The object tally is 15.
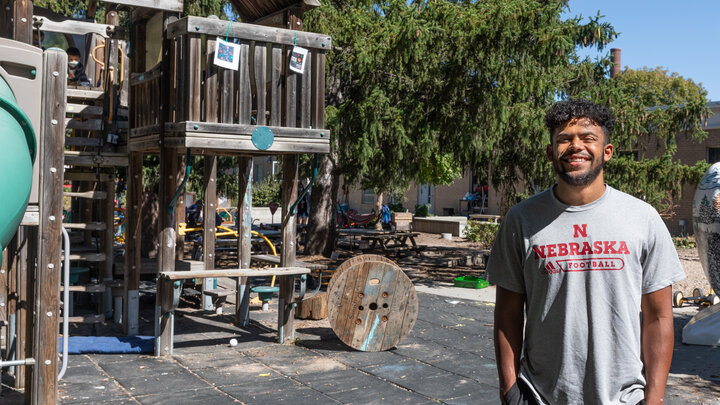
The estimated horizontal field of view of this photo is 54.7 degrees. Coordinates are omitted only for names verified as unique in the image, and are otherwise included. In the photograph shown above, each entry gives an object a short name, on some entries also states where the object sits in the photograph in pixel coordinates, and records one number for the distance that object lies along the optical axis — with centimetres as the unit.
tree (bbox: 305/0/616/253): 1213
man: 271
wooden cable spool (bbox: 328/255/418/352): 796
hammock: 2720
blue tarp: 756
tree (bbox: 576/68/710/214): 1311
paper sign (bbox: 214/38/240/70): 745
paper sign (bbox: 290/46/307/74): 797
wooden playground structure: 520
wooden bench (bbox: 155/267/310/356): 746
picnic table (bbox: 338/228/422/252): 1898
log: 989
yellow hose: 1098
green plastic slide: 227
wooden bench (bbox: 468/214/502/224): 2905
